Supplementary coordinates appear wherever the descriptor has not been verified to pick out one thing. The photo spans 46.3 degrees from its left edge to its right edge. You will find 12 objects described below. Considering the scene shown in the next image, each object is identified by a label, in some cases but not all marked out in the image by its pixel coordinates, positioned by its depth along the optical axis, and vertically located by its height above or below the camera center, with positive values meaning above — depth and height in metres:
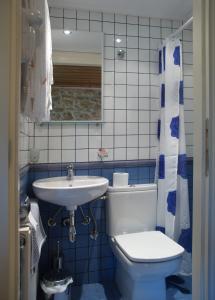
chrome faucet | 1.89 -0.18
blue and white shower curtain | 1.99 -0.04
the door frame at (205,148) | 0.79 +0.00
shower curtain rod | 1.78 +0.89
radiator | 1.12 -0.52
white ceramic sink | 1.51 -0.28
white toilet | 1.51 -0.64
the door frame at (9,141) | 0.71 +0.02
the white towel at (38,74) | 1.19 +0.37
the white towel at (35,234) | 1.28 -0.49
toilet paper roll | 1.99 -0.25
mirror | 2.00 +0.58
